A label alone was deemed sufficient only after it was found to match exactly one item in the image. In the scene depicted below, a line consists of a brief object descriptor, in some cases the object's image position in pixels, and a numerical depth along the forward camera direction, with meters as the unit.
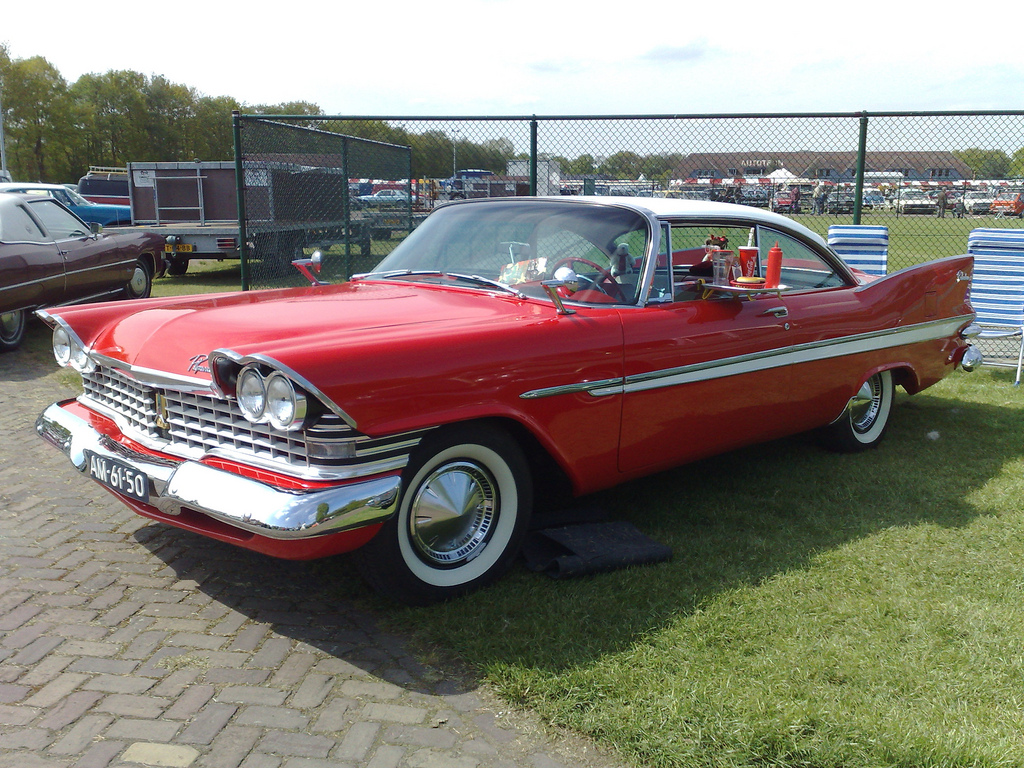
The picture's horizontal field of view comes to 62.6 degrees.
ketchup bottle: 3.76
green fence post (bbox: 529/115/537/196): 7.68
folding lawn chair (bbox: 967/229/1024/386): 6.92
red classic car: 2.67
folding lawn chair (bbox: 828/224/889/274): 7.40
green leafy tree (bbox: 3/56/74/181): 51.53
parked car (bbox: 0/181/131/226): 14.43
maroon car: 7.61
